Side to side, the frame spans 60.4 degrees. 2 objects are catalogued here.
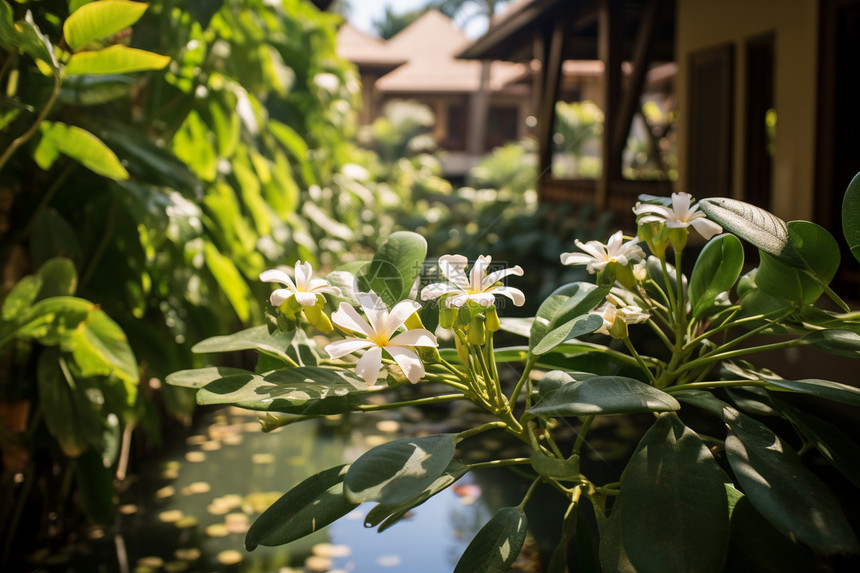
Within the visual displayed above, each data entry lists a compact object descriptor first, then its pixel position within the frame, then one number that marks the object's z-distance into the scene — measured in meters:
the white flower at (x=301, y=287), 0.54
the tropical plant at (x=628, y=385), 0.42
